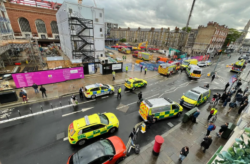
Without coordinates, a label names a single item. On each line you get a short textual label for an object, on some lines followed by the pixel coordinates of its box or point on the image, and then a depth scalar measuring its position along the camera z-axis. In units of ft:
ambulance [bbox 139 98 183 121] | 29.22
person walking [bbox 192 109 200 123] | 29.84
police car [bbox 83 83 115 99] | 40.47
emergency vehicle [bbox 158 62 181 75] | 71.51
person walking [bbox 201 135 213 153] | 21.21
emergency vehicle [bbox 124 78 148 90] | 49.29
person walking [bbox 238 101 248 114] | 34.02
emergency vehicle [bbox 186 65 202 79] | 67.82
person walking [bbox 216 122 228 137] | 25.12
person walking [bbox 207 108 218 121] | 30.74
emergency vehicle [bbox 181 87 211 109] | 36.94
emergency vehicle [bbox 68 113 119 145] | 22.58
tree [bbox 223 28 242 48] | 202.04
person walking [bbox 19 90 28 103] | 35.88
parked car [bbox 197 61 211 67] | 103.81
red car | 17.52
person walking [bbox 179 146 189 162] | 19.35
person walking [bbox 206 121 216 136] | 24.66
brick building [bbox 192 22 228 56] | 151.53
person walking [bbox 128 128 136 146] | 23.31
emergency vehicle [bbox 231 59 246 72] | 84.12
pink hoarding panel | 45.30
